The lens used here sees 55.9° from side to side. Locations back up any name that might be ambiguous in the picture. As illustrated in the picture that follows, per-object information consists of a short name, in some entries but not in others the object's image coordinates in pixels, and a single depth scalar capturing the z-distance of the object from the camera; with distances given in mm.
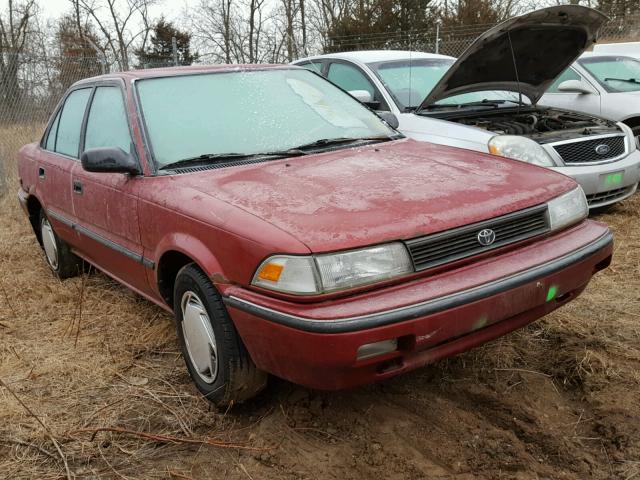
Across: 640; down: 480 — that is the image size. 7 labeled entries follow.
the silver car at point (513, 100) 5023
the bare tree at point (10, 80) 8977
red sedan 2166
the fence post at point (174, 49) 10791
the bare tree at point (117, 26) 29695
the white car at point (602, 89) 6660
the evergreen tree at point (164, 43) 31438
